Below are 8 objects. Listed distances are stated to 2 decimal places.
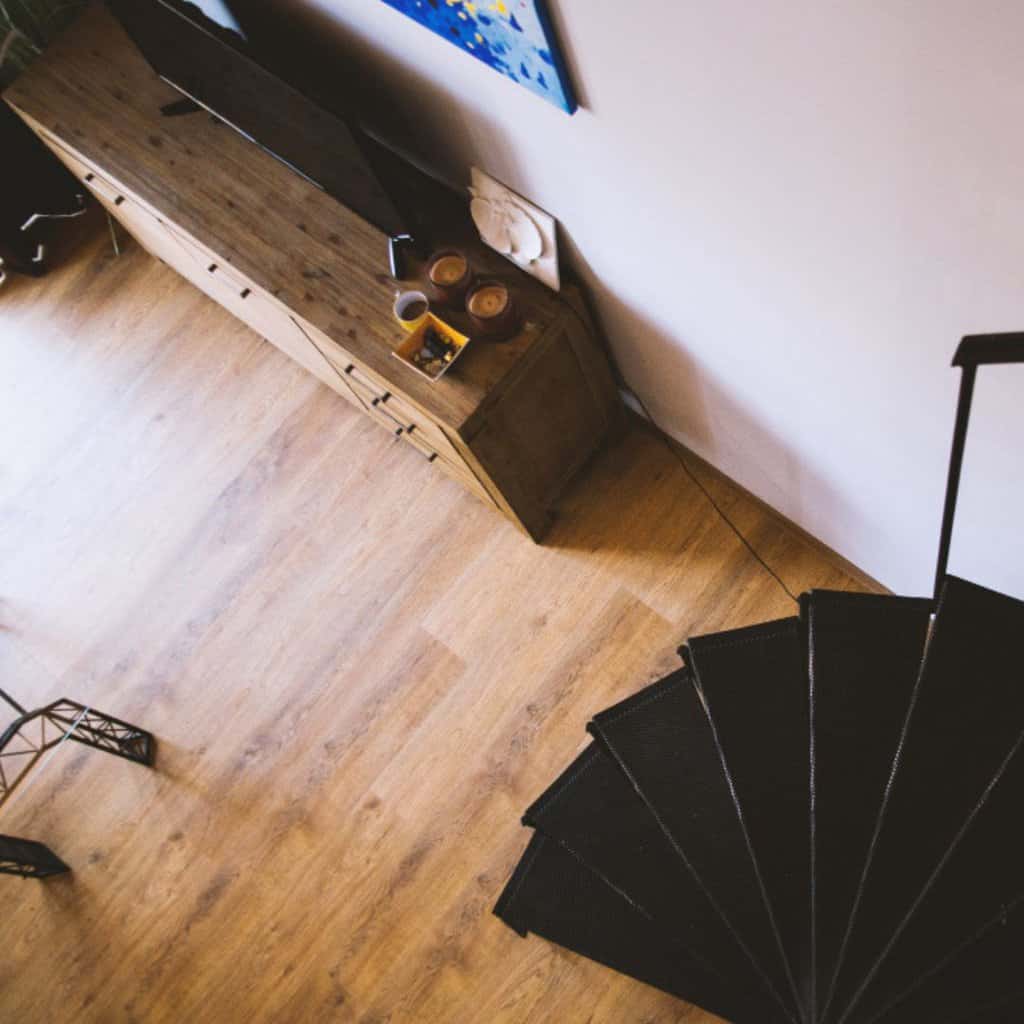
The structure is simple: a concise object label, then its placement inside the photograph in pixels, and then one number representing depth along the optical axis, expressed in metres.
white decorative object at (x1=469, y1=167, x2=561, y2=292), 2.29
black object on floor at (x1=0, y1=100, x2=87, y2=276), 3.58
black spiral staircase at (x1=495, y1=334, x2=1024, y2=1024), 1.73
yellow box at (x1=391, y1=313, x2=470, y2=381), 2.40
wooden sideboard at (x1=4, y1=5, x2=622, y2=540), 2.45
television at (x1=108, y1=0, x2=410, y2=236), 2.18
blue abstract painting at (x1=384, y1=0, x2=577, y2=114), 1.63
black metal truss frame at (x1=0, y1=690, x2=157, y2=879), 2.75
